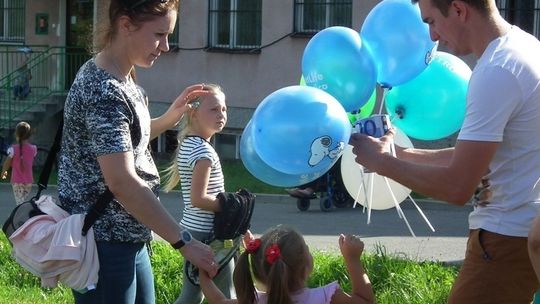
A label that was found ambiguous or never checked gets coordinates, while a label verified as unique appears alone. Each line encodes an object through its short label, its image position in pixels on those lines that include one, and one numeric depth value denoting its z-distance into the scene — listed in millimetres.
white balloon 5352
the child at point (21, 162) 13141
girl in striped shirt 5621
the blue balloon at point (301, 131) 4336
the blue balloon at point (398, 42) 4953
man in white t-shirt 3475
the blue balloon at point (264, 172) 4598
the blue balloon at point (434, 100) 4980
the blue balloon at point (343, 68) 4965
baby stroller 13586
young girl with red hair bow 3932
